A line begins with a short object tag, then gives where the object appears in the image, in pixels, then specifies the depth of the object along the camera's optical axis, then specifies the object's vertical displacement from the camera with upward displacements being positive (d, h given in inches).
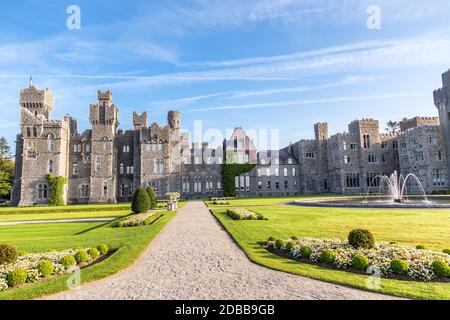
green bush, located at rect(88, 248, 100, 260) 469.7 -115.0
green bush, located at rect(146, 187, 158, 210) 1372.5 -74.8
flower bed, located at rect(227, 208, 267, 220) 880.9 -110.5
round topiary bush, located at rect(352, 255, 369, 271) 363.9 -110.0
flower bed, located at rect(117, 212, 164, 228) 834.3 -116.2
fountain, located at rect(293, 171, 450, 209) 1063.6 -105.7
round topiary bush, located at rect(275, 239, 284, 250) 480.4 -108.9
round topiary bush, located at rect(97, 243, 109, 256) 497.7 -115.0
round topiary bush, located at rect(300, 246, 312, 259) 429.5 -110.8
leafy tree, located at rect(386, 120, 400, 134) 3915.8 +746.0
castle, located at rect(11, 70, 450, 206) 2167.8 +200.8
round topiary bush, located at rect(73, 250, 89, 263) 439.5 -113.1
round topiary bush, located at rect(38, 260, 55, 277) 378.3 -111.7
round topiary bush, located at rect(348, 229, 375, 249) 431.2 -95.0
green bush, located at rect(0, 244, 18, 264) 400.2 -97.6
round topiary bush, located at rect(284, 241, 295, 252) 459.2 -108.6
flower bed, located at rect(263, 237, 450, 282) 337.1 -109.1
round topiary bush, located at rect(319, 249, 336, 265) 394.3 -109.7
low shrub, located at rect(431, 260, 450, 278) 328.8 -108.3
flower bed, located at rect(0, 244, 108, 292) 348.4 -113.7
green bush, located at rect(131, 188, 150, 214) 1127.6 -74.3
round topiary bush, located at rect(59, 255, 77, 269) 410.0 -112.8
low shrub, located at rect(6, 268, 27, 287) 344.8 -113.1
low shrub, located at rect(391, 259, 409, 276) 341.7 -109.3
